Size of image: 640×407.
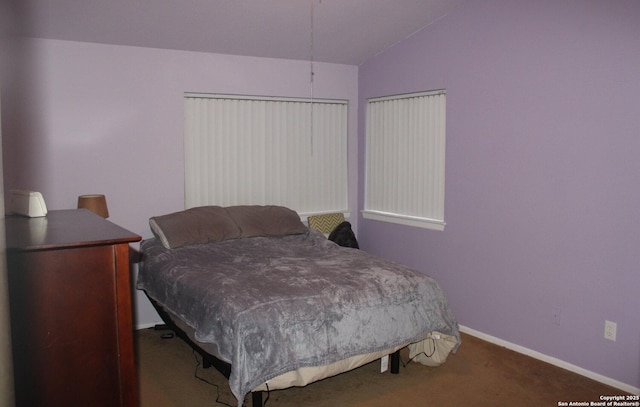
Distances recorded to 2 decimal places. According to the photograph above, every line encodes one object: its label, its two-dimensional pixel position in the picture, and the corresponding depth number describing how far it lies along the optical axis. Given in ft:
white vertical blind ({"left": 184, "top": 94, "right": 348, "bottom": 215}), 14.89
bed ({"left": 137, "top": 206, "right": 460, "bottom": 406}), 8.68
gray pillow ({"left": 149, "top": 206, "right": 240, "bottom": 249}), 12.80
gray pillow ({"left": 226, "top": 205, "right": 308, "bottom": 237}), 14.05
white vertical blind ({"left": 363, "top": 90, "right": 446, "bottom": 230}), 14.76
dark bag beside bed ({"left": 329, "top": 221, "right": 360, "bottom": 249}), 16.58
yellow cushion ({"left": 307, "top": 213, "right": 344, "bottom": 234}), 16.61
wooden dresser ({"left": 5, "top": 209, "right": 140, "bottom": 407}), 4.43
